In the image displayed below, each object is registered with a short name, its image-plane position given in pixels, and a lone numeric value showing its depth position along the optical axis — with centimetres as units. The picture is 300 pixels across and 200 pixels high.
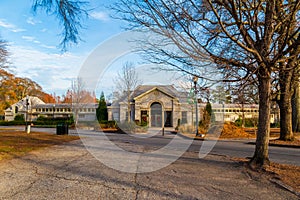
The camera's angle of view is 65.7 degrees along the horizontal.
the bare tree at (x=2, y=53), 2422
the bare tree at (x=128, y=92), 3460
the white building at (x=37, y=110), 5184
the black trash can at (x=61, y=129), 1892
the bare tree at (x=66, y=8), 766
